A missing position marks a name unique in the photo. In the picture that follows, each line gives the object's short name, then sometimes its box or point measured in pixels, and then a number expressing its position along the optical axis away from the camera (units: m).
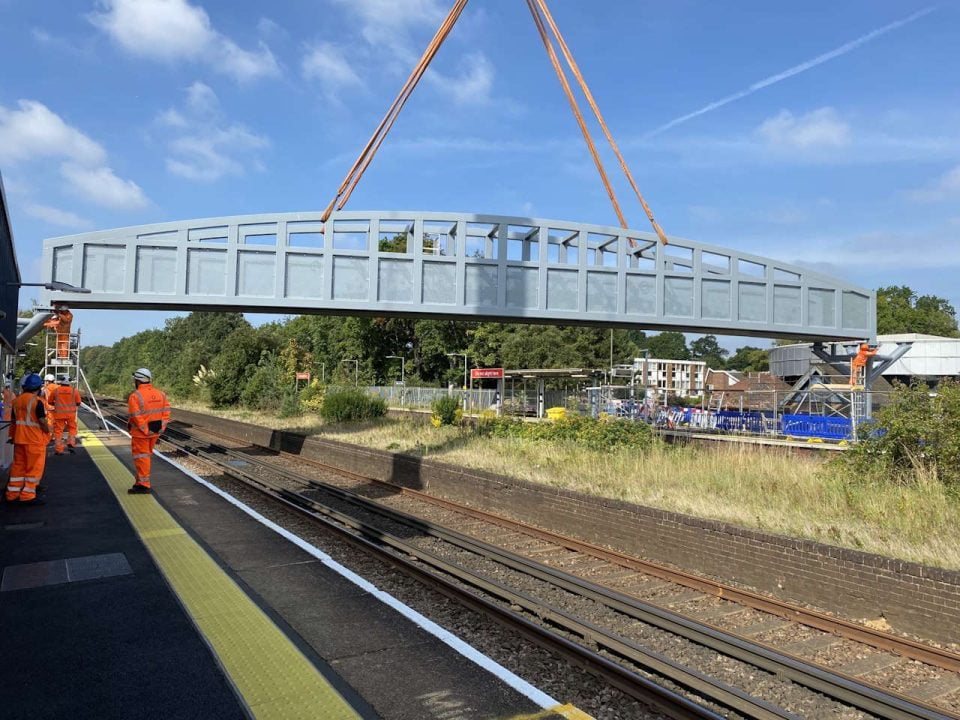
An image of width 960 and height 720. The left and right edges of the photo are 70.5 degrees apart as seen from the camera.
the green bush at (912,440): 9.94
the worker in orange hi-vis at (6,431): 12.61
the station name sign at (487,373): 38.14
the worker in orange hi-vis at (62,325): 16.16
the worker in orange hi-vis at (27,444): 9.62
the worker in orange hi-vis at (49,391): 17.00
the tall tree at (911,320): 82.44
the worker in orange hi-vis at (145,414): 10.41
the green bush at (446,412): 27.25
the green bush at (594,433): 15.45
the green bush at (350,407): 27.78
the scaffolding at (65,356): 19.66
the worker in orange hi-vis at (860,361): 21.08
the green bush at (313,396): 34.38
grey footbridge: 15.46
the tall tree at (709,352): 171.75
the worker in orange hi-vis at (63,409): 15.09
